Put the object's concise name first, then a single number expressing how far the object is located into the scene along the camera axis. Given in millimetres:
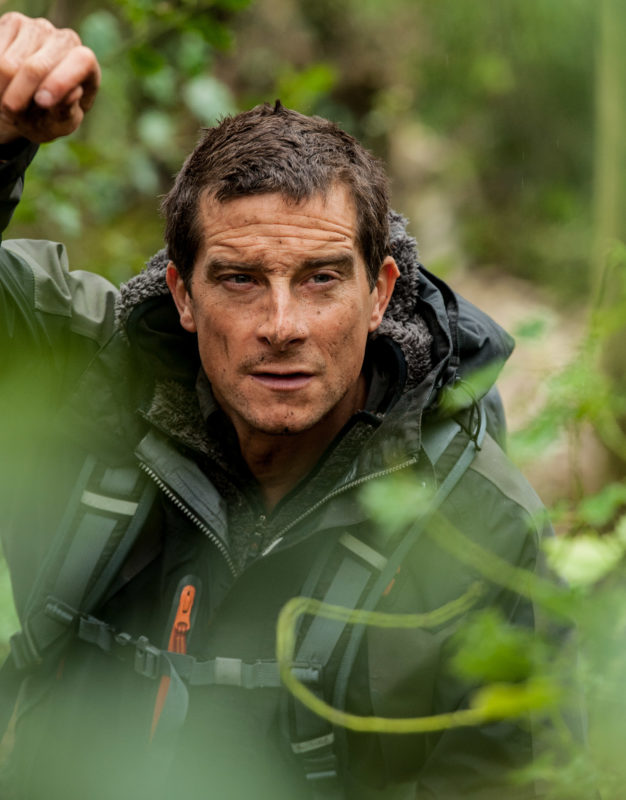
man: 2512
